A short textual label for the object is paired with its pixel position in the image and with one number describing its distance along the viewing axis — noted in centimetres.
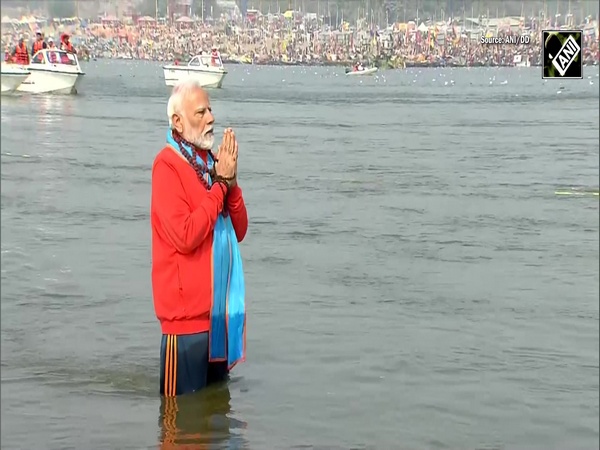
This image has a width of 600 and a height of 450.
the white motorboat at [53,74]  3005
